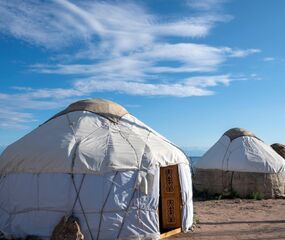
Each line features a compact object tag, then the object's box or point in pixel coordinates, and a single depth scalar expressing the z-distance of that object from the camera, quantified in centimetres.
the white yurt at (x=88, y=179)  855
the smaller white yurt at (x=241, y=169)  1599
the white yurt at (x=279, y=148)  2035
